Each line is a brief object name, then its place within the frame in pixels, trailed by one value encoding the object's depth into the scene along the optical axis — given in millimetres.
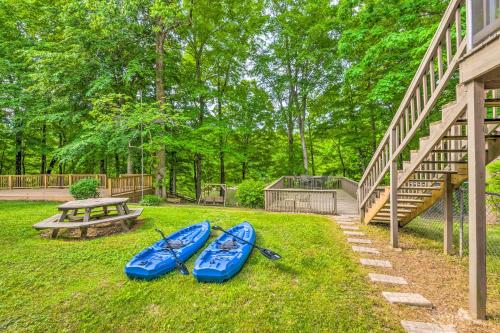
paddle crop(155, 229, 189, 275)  3462
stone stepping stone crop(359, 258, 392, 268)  3945
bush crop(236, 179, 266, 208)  9555
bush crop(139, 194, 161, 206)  9797
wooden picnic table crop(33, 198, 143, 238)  4945
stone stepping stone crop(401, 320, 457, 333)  2350
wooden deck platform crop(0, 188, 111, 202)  10500
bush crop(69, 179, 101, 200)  9219
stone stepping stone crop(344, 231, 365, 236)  5590
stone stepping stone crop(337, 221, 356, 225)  6551
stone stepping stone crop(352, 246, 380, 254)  4551
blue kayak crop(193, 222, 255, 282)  3264
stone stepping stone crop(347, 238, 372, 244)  5055
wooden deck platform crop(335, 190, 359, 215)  8062
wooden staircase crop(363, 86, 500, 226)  3322
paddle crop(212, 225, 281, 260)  3697
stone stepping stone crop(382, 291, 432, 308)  2799
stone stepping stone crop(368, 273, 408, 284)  3375
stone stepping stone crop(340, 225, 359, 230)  6070
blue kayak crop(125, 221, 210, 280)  3369
